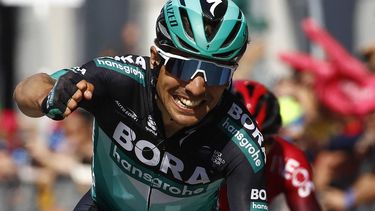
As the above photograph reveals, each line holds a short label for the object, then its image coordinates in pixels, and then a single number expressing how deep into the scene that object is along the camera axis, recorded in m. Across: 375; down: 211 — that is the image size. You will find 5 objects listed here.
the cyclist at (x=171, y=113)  10.12
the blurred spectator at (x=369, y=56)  19.75
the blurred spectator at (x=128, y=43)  24.48
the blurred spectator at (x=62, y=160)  23.69
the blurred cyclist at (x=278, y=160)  13.45
